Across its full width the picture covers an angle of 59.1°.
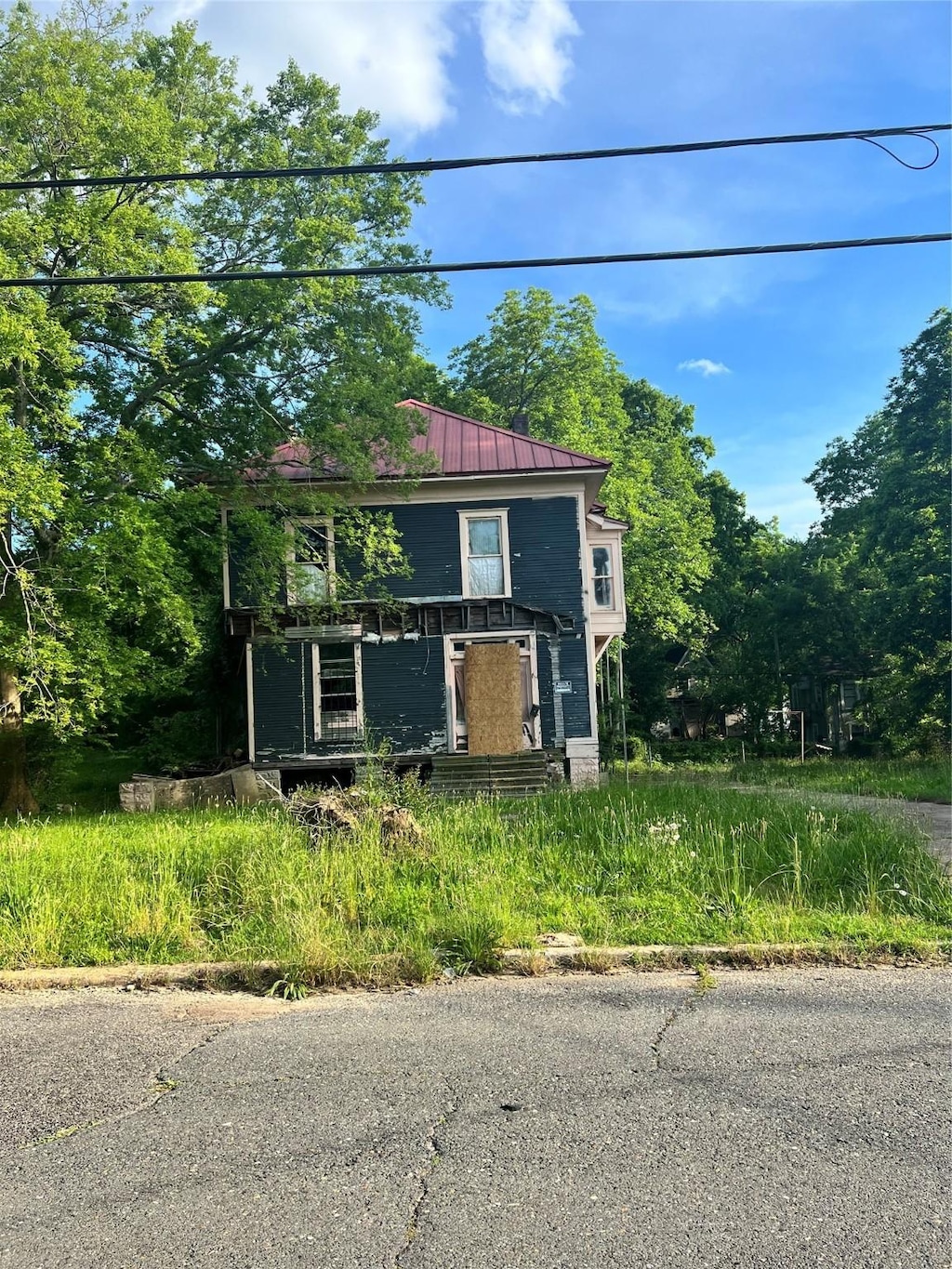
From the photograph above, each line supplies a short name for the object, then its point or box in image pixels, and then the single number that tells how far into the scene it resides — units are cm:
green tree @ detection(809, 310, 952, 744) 2569
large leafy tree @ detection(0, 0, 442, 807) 1358
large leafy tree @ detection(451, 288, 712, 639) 2903
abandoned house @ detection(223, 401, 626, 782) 1909
